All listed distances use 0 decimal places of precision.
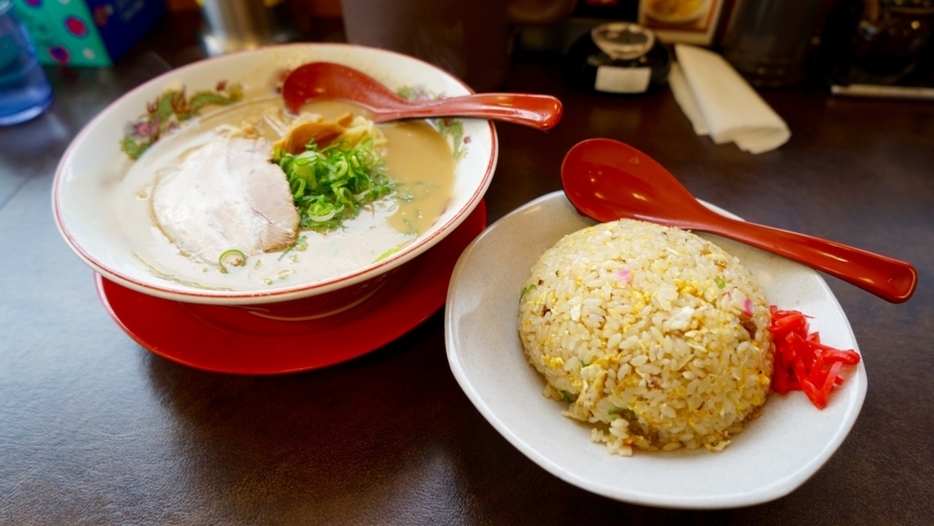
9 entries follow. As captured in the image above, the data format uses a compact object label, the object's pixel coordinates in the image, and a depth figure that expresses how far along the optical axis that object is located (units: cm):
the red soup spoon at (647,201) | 30
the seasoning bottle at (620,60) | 51
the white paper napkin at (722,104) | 48
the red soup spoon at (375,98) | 36
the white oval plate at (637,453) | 22
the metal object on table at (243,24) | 56
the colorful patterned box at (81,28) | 53
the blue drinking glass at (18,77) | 49
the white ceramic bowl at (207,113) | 27
